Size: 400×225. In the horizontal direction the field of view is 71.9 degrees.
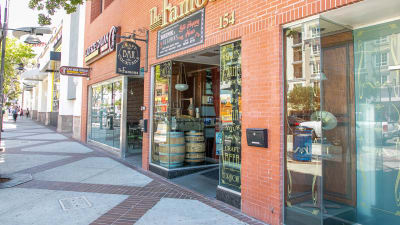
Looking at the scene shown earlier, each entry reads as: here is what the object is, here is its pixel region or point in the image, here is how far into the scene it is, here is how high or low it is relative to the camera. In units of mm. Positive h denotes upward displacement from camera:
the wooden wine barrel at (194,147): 7379 -727
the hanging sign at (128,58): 7824 +1766
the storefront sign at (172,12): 5723 +2489
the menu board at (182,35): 5700 +1931
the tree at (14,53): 23719 +5819
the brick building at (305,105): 3836 +259
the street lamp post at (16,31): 6812 +2346
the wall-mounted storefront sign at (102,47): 10062 +2946
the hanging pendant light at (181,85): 7549 +989
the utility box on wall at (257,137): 4125 -251
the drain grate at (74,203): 4684 -1495
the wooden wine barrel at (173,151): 7094 -815
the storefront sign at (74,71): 11875 +2147
